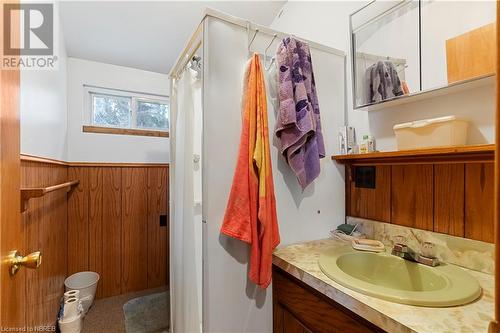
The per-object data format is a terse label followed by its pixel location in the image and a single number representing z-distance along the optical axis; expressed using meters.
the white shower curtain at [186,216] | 1.22
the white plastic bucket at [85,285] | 1.96
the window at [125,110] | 2.44
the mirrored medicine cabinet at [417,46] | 0.86
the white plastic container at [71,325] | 1.62
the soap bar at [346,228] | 1.25
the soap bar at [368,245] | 1.07
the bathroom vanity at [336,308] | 0.57
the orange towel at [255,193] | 0.95
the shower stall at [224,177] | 0.98
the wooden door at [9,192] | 0.58
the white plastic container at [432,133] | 0.87
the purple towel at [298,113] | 1.00
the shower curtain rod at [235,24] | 0.98
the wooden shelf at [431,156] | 0.81
